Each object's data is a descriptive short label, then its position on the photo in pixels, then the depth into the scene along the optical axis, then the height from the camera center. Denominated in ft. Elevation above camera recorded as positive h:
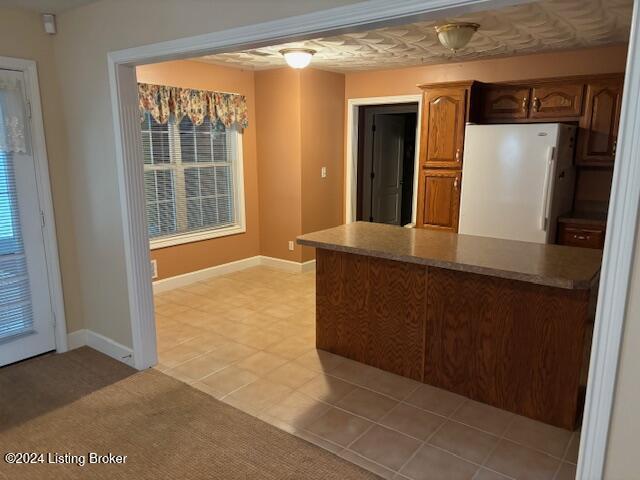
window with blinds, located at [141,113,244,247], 15.24 -0.77
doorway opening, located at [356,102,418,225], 19.21 -0.22
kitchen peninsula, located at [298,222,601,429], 8.02 -3.02
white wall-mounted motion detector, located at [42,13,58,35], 10.00 +2.95
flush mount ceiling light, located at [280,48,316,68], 13.04 +2.88
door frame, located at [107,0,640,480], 4.39 +0.25
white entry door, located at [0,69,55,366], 9.89 -2.32
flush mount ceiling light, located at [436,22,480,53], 10.47 +2.86
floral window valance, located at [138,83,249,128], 14.24 +1.78
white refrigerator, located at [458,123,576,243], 12.80 -0.64
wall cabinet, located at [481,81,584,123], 13.46 +1.71
